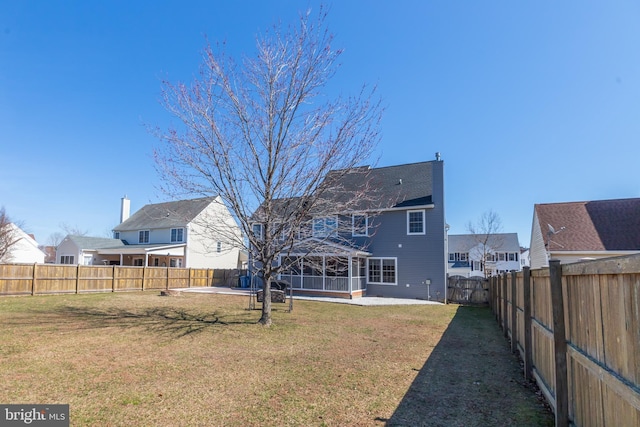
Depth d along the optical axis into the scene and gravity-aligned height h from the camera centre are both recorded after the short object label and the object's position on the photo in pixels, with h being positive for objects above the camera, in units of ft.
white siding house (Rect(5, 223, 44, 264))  105.09 -0.09
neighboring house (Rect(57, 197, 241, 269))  92.27 +1.19
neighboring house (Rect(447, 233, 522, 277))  149.48 -1.05
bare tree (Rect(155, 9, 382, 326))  31.60 +11.41
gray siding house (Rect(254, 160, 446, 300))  62.59 +0.08
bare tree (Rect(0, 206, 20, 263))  89.61 +3.95
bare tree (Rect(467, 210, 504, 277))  128.05 +7.72
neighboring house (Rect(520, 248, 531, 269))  195.16 -1.87
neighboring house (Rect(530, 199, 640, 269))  51.72 +3.85
